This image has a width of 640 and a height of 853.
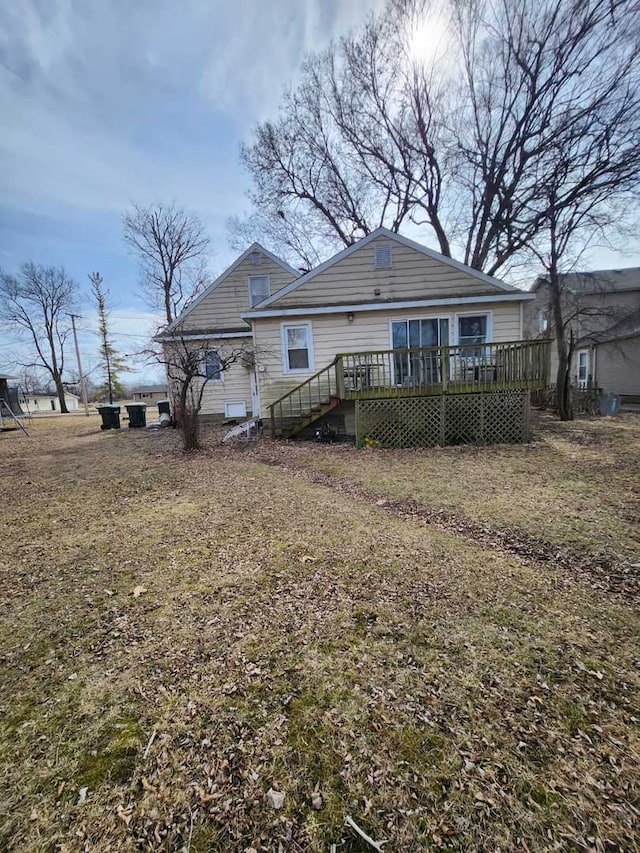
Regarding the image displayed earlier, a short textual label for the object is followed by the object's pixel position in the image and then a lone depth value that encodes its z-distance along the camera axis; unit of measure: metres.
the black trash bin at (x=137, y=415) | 16.80
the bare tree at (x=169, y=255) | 26.06
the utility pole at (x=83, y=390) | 27.76
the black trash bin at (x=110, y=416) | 16.53
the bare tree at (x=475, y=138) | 13.49
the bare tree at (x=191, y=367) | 9.19
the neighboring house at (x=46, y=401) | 55.53
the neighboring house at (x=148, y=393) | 69.74
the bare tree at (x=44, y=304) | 34.44
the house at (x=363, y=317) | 10.77
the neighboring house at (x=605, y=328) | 18.22
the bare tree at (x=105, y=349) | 30.95
